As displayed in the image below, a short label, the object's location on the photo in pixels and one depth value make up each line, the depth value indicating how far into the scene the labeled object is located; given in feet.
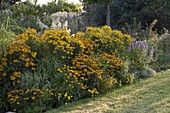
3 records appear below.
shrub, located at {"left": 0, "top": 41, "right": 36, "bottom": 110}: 18.08
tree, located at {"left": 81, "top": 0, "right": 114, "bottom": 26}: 38.65
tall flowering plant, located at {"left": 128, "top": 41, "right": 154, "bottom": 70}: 24.03
